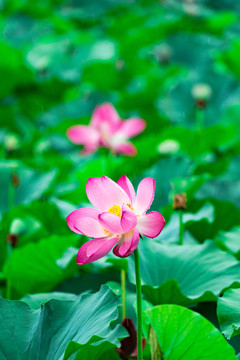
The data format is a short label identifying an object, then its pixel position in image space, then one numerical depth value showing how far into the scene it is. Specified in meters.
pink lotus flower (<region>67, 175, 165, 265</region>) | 2.93
